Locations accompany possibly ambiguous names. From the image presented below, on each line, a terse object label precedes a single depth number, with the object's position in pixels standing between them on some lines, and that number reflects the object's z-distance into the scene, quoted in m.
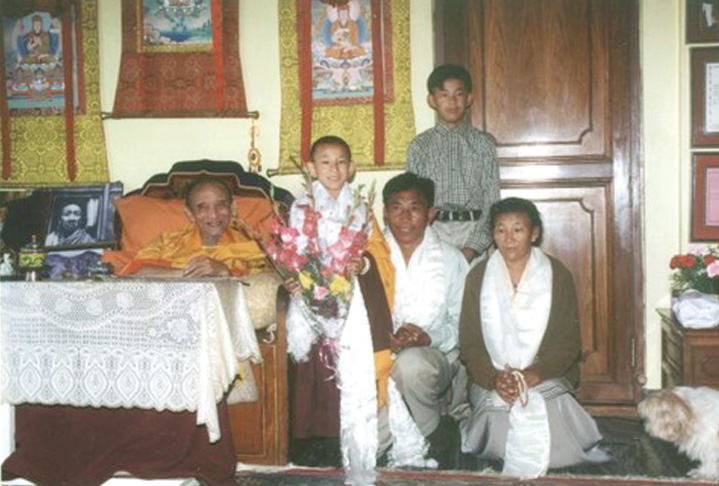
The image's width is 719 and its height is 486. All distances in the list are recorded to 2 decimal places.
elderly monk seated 3.59
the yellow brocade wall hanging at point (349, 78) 4.60
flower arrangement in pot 3.76
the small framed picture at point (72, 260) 3.92
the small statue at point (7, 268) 3.22
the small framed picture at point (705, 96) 4.31
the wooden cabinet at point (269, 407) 3.26
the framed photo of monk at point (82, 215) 4.59
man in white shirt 3.54
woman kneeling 3.28
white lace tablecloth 2.82
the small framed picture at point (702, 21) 4.28
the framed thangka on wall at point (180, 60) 4.75
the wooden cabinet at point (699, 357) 3.72
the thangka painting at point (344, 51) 4.62
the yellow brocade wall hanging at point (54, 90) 4.86
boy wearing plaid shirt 4.10
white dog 3.14
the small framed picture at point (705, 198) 4.36
